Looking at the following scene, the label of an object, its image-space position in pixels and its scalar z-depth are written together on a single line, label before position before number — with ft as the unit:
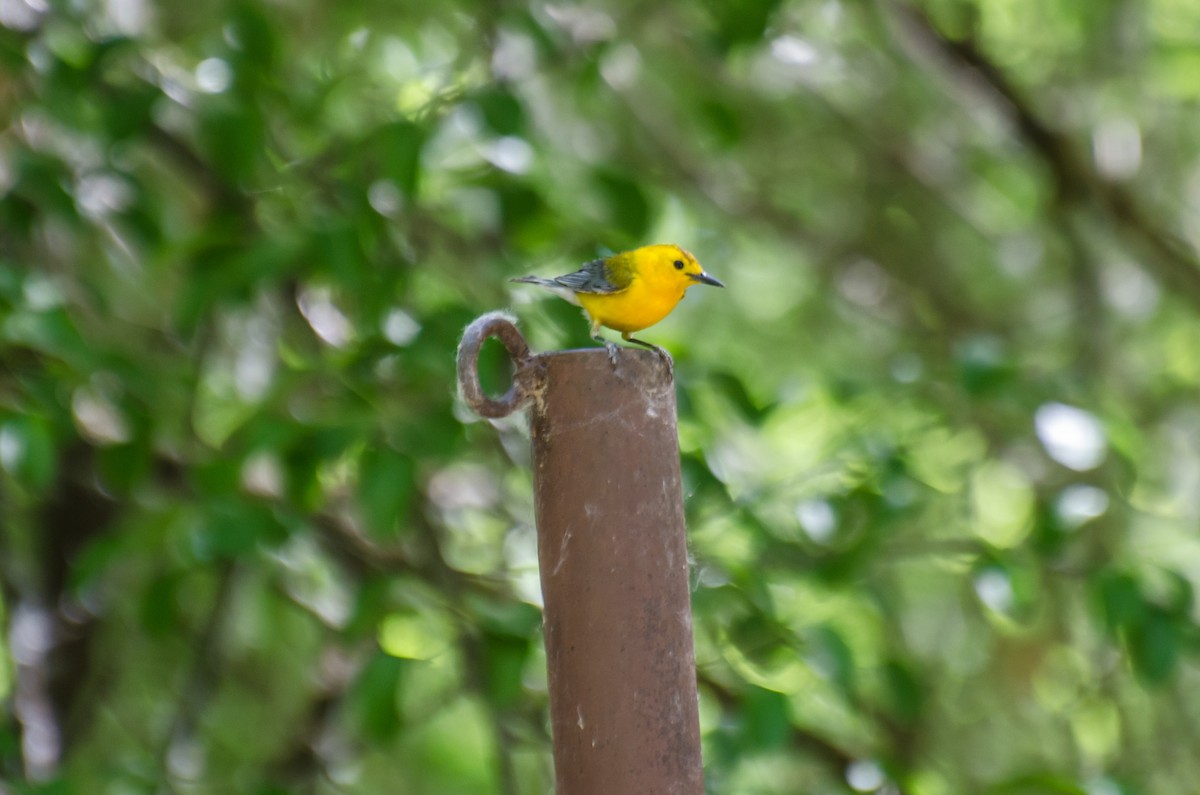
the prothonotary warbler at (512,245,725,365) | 19.24
